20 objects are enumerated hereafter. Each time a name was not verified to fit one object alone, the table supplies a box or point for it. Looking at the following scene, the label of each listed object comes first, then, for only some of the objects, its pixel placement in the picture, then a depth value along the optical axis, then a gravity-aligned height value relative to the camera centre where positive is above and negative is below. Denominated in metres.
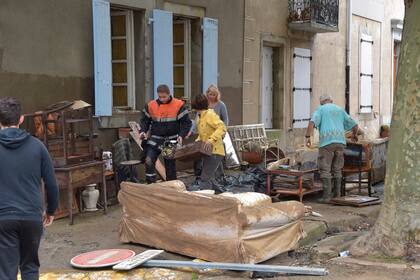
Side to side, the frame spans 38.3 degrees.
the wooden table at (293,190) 8.54 -1.31
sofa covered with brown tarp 5.49 -1.23
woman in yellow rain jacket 7.95 -0.52
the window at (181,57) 11.43 +0.73
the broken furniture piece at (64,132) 7.35 -0.45
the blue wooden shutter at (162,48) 10.17 +0.81
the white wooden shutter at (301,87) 14.55 +0.19
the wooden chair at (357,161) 9.38 -1.05
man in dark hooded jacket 3.94 -0.64
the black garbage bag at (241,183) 8.93 -1.36
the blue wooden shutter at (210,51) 11.32 +0.83
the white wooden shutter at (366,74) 17.42 +0.59
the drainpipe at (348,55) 16.23 +1.07
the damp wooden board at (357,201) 8.81 -1.57
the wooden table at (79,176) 7.23 -0.99
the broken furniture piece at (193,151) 7.89 -0.74
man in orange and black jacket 8.35 -0.40
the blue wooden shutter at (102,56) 8.98 +0.60
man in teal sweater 8.84 -0.62
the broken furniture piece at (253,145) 11.70 -0.98
